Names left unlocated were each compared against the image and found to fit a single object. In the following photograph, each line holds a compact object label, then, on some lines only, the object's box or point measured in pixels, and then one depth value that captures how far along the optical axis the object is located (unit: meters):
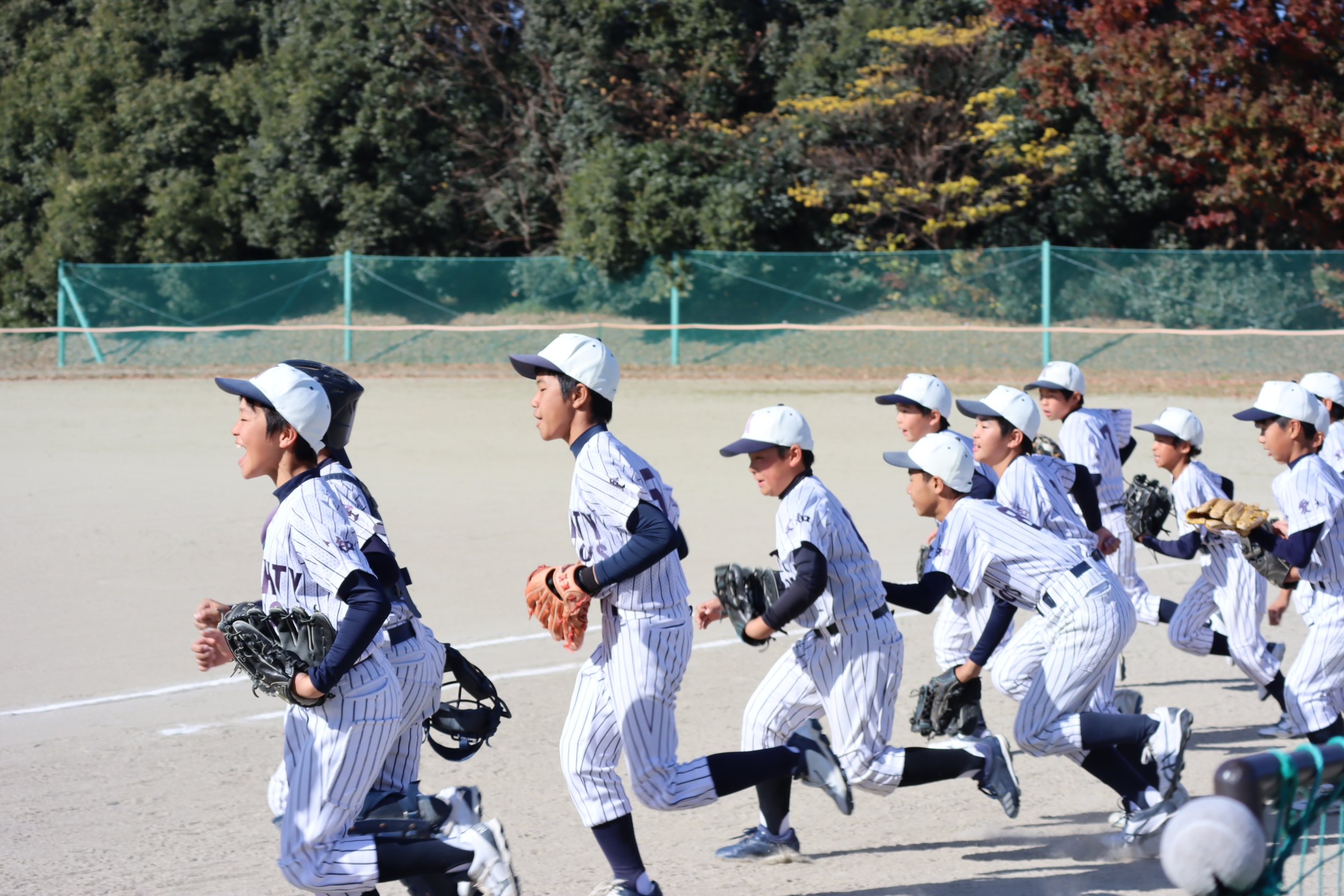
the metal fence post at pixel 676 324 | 50.44
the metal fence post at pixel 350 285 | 53.41
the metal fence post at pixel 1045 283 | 47.81
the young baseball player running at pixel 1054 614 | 10.71
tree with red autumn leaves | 47.94
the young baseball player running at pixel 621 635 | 9.31
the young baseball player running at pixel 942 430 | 13.93
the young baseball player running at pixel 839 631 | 10.15
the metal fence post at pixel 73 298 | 54.69
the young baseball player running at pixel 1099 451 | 17.03
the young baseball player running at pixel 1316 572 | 11.66
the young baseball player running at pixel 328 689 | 7.86
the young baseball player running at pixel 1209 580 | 14.45
